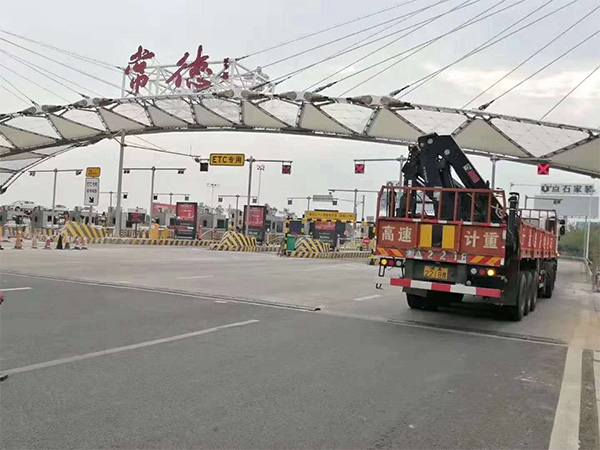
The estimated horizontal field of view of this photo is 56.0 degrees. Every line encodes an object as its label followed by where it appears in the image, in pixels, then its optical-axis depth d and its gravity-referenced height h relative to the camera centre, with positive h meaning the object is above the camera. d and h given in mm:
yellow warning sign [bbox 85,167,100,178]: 37756 +3350
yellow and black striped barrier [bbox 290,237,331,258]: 36781 -1035
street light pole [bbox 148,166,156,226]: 58709 +3858
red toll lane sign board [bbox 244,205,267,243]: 48500 +712
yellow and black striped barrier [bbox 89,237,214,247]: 38469 -1285
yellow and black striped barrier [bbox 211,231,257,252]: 39906 -1053
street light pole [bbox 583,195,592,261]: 40869 +411
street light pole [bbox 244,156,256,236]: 45656 +1995
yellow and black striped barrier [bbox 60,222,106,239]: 30981 -544
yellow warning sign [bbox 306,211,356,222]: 56094 +1801
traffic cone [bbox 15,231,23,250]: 26531 -1184
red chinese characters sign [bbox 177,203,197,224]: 48844 +1244
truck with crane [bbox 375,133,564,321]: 9531 +91
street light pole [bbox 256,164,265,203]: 71425 +7940
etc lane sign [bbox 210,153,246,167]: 40812 +5124
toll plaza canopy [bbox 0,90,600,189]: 26281 +6122
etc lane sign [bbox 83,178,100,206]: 29469 +1542
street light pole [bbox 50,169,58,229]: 60981 +2841
